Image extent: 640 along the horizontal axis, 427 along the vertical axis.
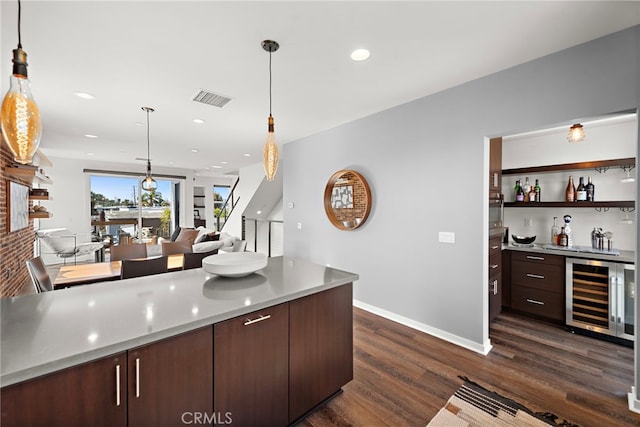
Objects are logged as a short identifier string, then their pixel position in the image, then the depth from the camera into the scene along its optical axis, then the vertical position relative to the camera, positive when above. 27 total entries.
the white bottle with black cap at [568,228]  3.33 -0.24
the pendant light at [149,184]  4.11 +0.42
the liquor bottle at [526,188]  3.69 +0.29
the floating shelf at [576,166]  2.93 +0.52
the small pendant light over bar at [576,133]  2.88 +0.83
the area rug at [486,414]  1.73 -1.37
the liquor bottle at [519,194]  3.69 +0.21
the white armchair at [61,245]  5.64 -0.73
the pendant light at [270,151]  1.99 +0.46
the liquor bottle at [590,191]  3.21 +0.22
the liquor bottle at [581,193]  3.23 +0.20
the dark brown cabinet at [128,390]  0.90 -0.69
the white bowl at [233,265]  1.82 -0.38
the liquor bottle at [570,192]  3.32 +0.21
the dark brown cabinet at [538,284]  3.03 -0.89
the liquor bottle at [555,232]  3.43 -0.30
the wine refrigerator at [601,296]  2.61 -0.90
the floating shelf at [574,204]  2.93 +0.06
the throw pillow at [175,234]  7.18 -0.63
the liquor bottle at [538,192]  3.61 +0.22
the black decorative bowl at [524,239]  3.52 -0.40
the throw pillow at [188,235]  6.29 -0.57
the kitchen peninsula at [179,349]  0.95 -0.61
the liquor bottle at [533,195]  3.59 +0.19
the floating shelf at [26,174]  3.00 +0.45
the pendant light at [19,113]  1.07 +0.40
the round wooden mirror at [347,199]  3.54 +0.15
